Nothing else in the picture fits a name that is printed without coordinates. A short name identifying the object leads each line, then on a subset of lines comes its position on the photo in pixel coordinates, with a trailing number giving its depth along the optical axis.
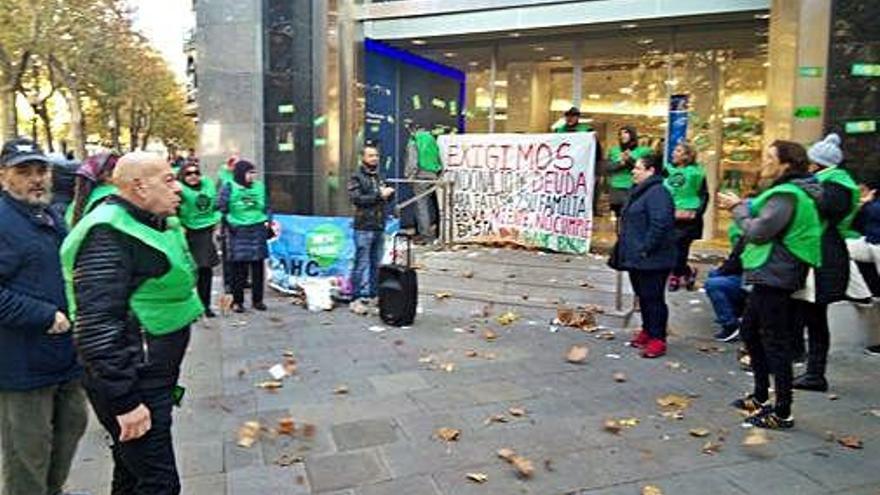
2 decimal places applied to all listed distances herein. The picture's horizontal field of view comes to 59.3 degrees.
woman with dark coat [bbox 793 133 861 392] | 5.16
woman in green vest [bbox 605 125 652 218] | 9.73
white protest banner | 10.26
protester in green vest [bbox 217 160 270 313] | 8.37
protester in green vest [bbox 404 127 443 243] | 12.12
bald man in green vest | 2.58
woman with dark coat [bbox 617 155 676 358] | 6.40
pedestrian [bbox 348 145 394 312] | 8.29
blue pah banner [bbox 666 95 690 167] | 13.13
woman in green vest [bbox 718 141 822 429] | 4.62
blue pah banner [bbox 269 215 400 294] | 8.89
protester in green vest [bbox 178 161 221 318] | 7.87
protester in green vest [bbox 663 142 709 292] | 8.43
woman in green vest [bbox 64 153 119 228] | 4.25
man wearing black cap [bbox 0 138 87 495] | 3.18
